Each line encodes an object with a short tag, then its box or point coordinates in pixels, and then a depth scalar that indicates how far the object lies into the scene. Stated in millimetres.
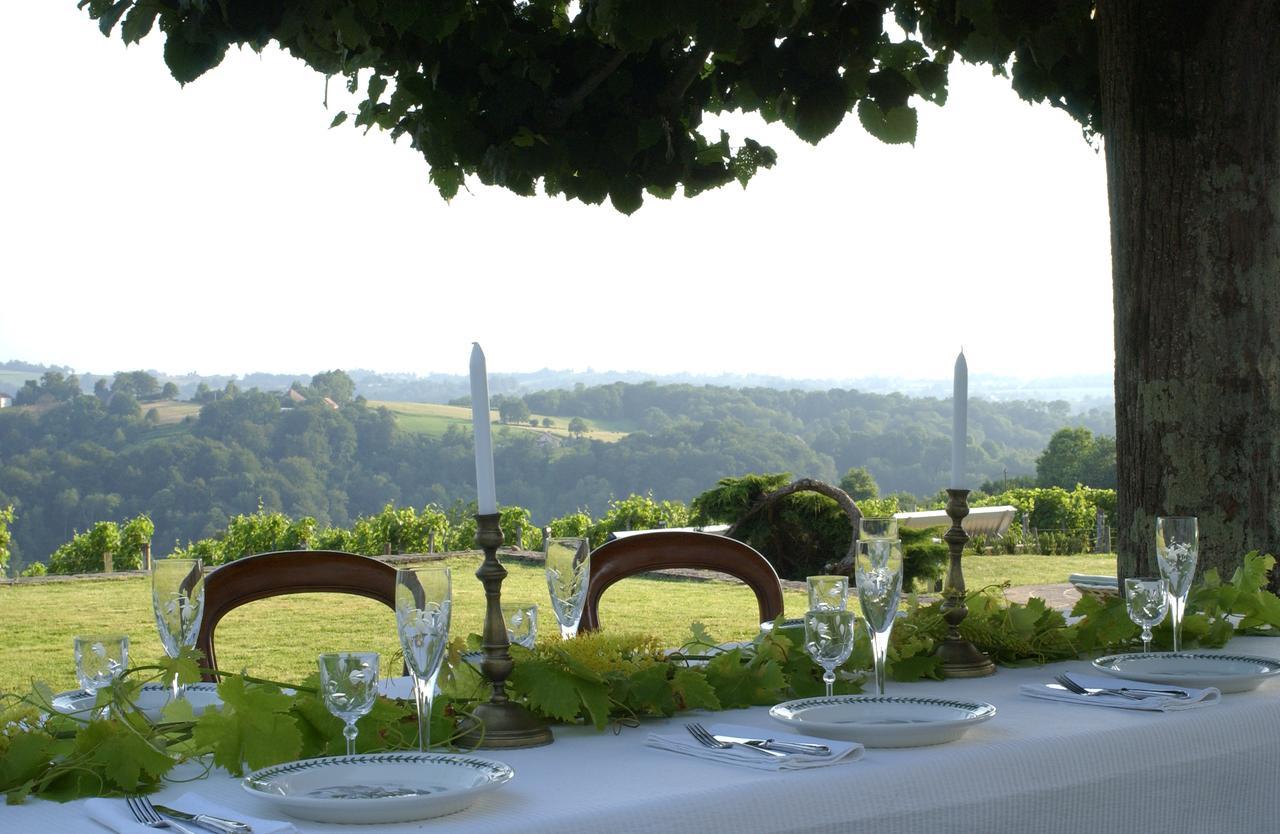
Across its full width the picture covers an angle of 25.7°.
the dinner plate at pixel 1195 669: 3855
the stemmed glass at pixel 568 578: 4019
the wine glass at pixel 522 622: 3859
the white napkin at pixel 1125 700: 3725
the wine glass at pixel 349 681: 3366
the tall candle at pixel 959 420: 3971
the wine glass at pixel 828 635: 3694
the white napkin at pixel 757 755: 3408
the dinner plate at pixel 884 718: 3496
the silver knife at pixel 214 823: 3144
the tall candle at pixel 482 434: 3517
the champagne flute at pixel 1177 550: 4123
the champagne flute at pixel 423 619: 3424
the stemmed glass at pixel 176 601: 3851
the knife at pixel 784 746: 3439
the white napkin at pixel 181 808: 3156
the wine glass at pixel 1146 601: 4082
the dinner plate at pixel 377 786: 3197
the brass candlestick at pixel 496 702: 3562
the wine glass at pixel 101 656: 3640
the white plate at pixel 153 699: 3827
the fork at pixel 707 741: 3459
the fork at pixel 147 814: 3175
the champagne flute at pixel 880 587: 3752
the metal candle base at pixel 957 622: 3992
